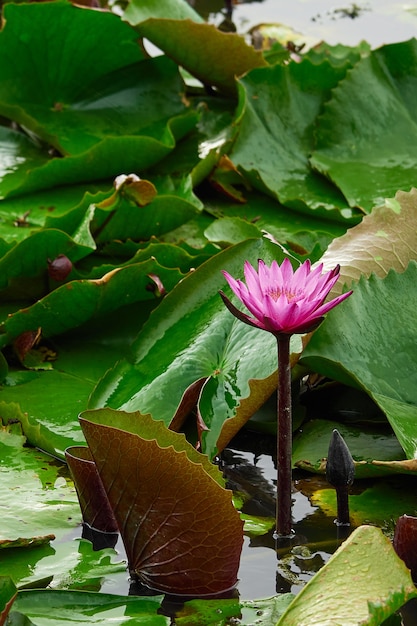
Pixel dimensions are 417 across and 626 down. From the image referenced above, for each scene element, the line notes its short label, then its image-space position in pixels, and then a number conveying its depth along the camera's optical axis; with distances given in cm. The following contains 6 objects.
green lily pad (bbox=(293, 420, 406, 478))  348
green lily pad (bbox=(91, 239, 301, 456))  349
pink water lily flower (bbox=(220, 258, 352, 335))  327
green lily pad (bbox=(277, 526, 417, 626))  318
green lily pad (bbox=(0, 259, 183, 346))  373
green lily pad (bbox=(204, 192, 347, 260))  386
